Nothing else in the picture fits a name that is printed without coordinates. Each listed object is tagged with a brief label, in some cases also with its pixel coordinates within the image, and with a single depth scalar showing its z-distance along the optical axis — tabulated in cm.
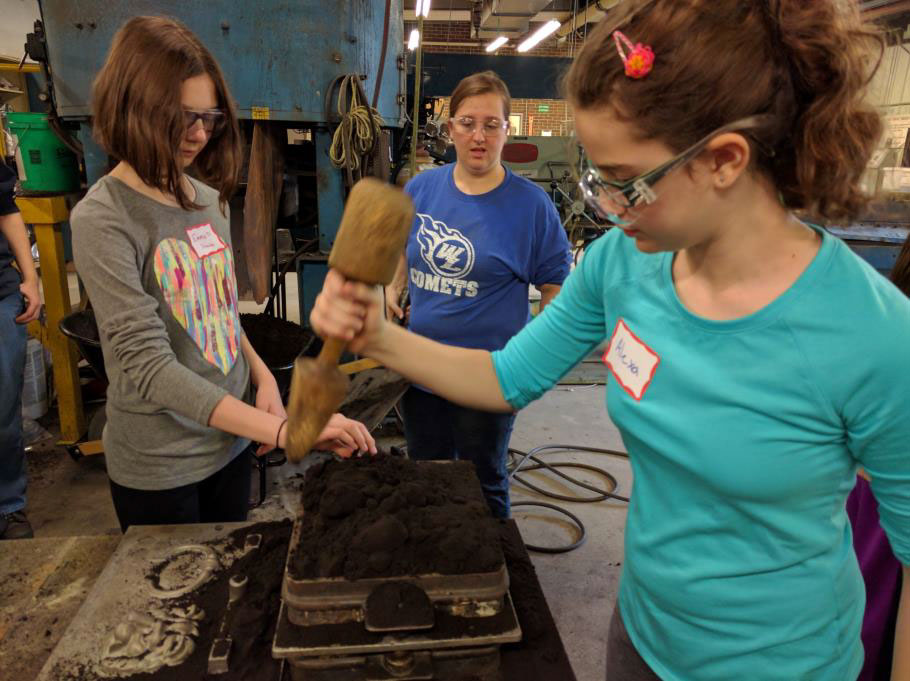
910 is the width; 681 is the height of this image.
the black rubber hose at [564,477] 251
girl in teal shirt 66
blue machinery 252
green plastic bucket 279
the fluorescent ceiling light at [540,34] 720
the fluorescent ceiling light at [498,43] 915
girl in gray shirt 116
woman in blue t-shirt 197
